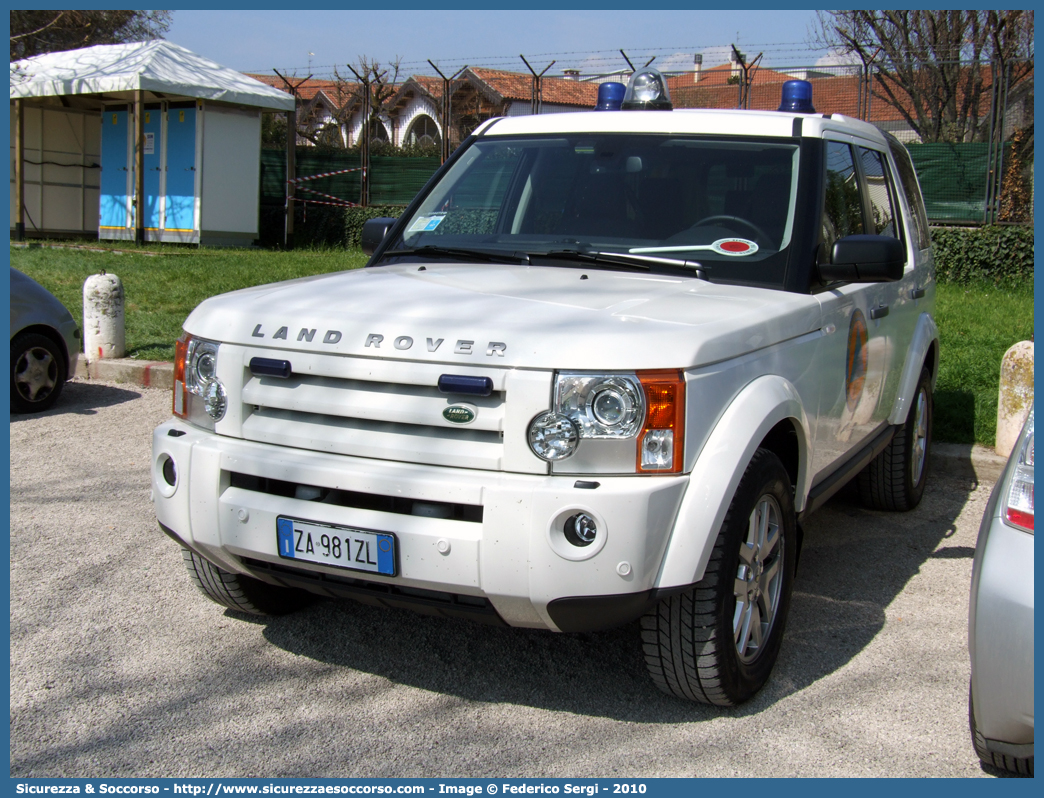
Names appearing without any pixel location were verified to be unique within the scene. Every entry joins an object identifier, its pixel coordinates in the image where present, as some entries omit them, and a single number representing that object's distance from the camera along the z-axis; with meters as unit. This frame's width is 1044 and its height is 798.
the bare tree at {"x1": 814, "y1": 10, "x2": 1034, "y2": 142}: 20.12
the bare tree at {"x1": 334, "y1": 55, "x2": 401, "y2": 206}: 19.47
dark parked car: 7.17
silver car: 2.37
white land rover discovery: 2.76
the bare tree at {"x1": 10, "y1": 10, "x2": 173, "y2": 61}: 23.23
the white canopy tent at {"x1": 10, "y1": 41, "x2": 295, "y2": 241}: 17.84
